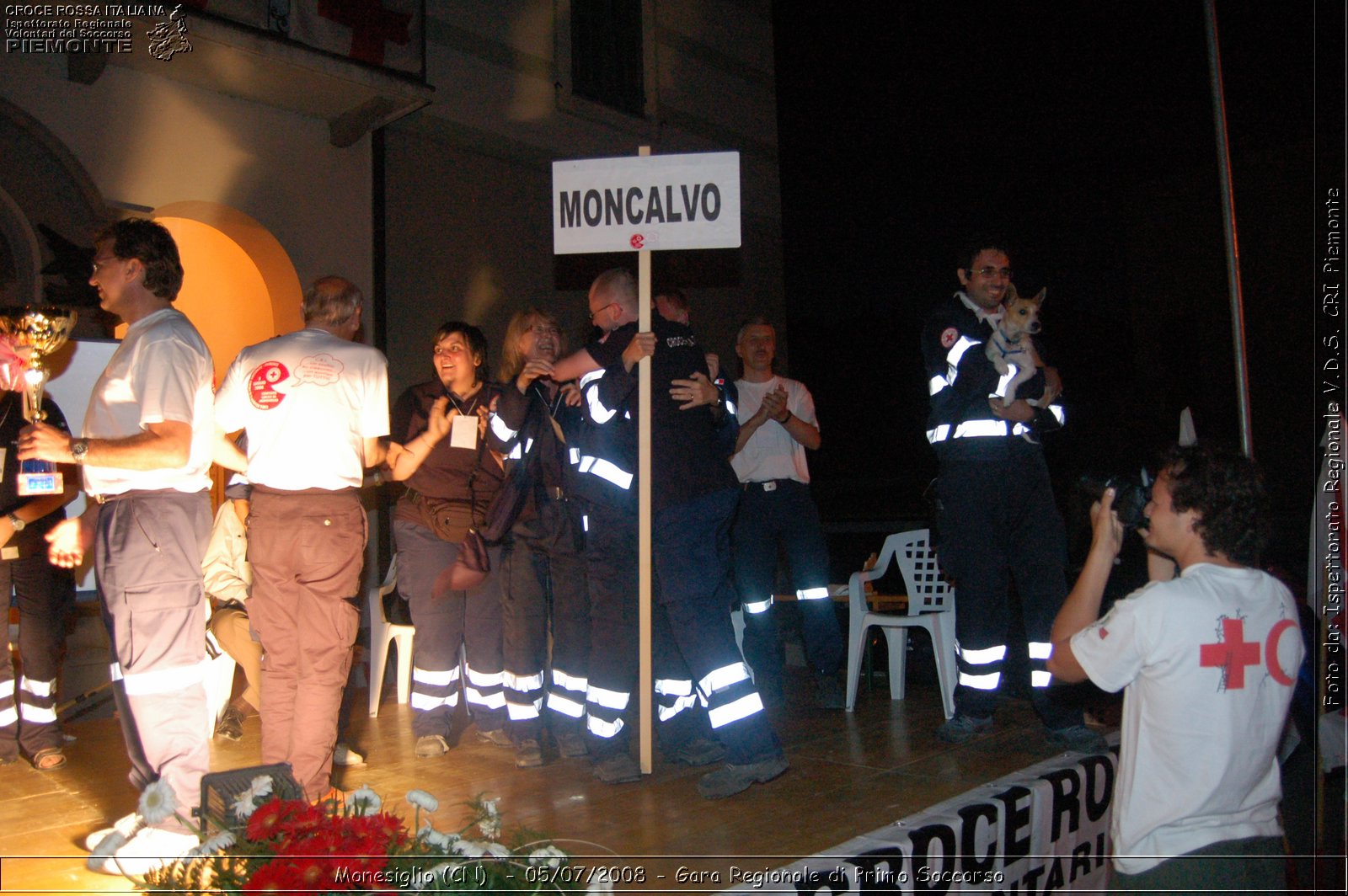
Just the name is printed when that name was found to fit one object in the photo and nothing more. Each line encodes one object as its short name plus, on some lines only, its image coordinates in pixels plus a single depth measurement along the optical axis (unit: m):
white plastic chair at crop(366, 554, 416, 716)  6.00
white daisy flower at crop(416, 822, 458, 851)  2.50
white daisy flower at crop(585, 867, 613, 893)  2.43
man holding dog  4.66
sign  4.34
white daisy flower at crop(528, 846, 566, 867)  2.42
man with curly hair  2.33
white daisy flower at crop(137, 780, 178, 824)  2.68
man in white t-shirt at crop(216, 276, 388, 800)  3.62
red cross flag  6.79
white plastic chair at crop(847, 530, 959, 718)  5.59
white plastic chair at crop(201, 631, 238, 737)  5.38
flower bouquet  2.23
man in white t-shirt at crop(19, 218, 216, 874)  3.27
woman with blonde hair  4.76
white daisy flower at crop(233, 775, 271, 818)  2.69
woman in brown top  5.10
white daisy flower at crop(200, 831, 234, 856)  2.45
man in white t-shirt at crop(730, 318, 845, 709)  5.66
